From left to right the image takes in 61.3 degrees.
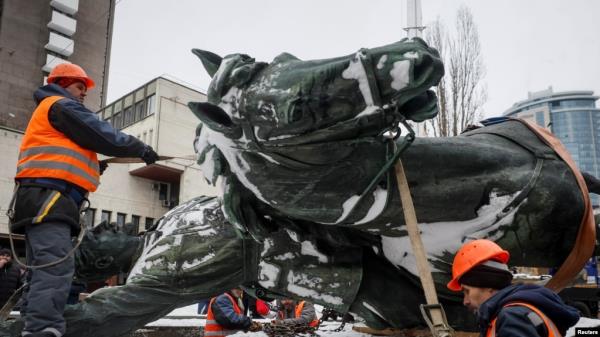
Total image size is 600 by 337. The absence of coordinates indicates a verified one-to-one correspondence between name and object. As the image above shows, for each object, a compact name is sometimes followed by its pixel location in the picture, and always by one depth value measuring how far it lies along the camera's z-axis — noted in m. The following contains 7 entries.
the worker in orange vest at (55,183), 2.29
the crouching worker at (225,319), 5.10
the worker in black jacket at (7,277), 7.33
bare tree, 12.79
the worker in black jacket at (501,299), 1.54
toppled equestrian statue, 1.76
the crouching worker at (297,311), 6.76
